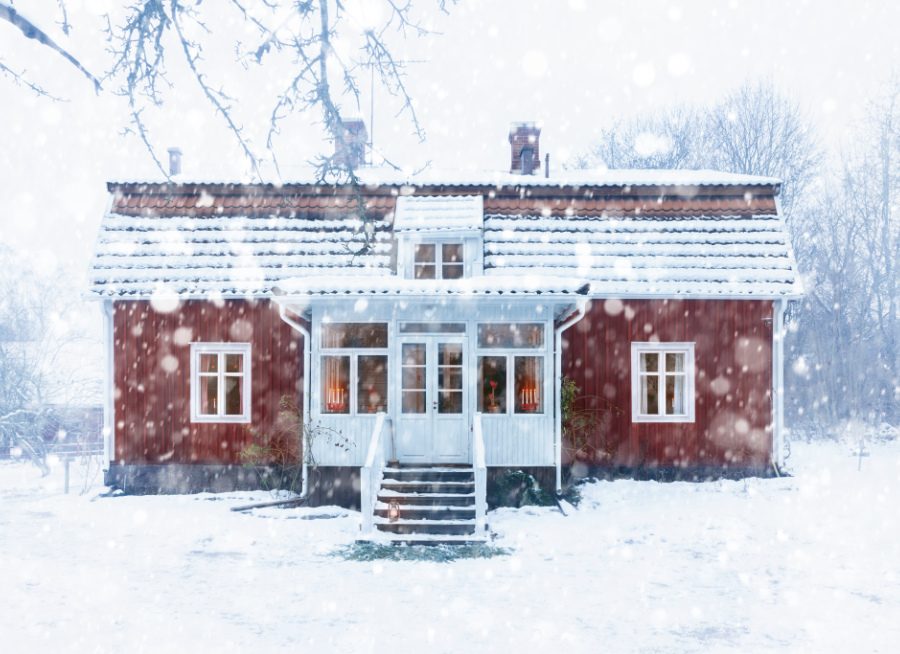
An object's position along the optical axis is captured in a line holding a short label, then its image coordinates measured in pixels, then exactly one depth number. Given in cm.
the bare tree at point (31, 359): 2470
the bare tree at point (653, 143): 3509
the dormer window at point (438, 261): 1578
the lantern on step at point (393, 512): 1254
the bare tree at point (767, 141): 3162
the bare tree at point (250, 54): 570
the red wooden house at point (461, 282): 1580
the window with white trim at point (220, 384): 1630
